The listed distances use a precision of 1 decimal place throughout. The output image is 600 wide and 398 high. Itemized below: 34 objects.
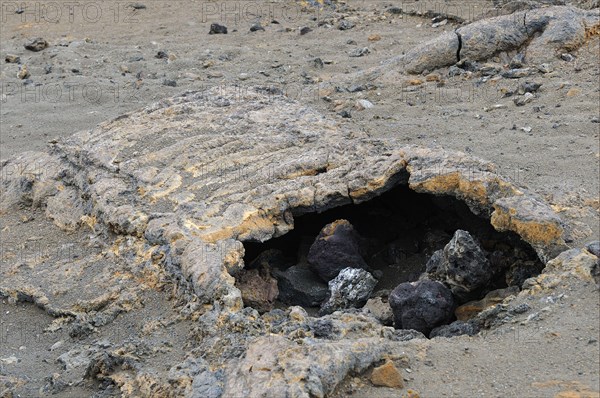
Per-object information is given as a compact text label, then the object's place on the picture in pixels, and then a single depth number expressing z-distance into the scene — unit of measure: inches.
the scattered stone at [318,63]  295.6
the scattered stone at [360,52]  306.8
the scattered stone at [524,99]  202.5
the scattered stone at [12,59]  336.6
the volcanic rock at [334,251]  162.1
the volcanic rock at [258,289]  154.1
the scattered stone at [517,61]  223.4
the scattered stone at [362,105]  218.2
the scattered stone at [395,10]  354.6
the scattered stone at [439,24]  333.4
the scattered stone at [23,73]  317.1
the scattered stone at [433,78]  229.5
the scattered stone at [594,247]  136.5
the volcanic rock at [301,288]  161.9
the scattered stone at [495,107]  204.2
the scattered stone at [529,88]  207.3
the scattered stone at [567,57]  218.4
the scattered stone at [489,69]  224.4
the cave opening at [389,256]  147.1
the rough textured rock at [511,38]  224.5
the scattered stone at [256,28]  356.2
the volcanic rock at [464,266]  145.6
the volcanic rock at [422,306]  139.2
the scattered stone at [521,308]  127.3
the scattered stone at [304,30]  346.3
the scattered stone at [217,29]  358.9
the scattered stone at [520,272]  146.6
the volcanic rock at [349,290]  155.3
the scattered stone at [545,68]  216.4
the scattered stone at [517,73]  217.6
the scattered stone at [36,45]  349.7
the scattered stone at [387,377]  114.0
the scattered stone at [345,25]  345.7
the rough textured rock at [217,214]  121.3
